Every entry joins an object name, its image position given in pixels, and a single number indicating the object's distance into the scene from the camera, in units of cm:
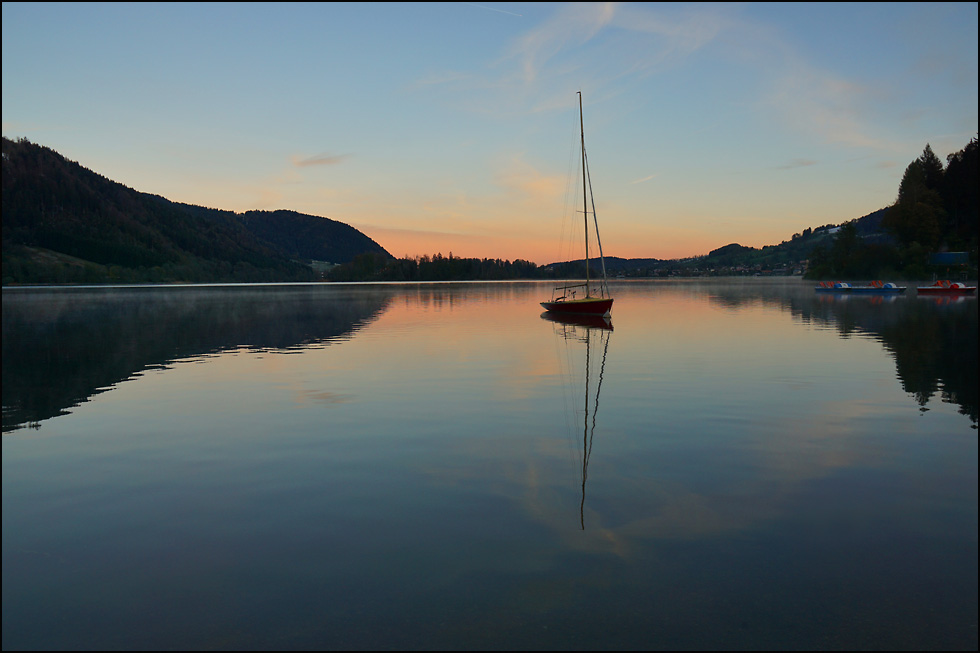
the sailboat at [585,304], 6081
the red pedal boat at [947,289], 10969
